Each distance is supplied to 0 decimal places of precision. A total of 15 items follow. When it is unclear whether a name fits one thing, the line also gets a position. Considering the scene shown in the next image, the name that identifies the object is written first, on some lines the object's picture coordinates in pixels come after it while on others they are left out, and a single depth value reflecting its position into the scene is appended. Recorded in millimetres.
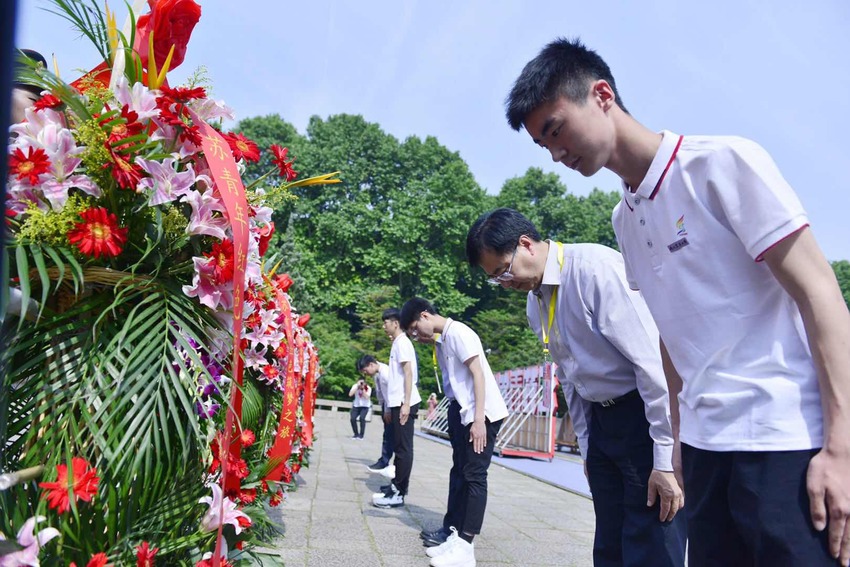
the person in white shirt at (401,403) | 6773
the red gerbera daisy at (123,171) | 1687
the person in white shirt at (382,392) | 8336
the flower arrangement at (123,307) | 1540
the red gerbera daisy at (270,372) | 2986
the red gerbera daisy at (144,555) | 1625
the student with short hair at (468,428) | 4551
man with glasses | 2412
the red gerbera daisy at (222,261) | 1794
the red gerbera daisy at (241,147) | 2125
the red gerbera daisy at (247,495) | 2658
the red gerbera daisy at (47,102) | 1667
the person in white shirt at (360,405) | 15790
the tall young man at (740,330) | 1339
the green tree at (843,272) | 57375
